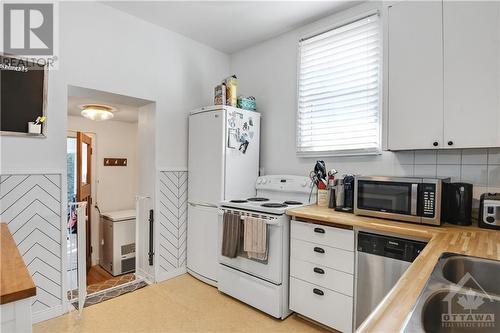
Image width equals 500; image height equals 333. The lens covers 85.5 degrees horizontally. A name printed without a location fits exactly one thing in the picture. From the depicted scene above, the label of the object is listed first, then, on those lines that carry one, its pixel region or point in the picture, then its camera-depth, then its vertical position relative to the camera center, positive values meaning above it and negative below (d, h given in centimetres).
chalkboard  195 +53
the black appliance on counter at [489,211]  163 -27
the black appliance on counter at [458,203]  177 -23
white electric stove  216 -82
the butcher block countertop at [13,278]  82 -38
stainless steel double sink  83 -45
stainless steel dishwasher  164 -62
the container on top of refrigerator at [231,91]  282 +78
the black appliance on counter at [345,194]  219 -23
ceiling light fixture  358 +71
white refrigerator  271 -5
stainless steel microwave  172 -21
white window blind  235 +72
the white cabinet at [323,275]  186 -80
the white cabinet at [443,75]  163 +61
